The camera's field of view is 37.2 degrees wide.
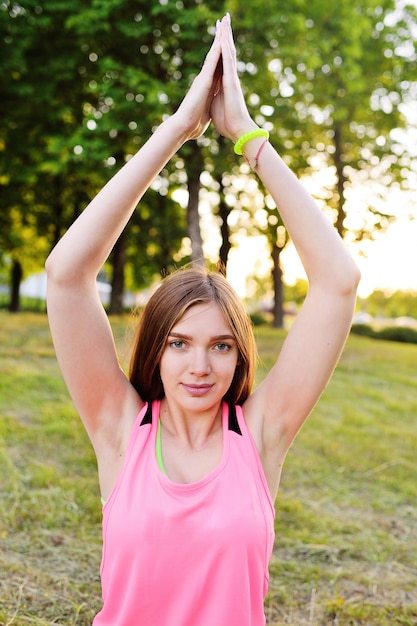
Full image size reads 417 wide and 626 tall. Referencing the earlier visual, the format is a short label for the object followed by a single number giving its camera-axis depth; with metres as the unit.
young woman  1.68
